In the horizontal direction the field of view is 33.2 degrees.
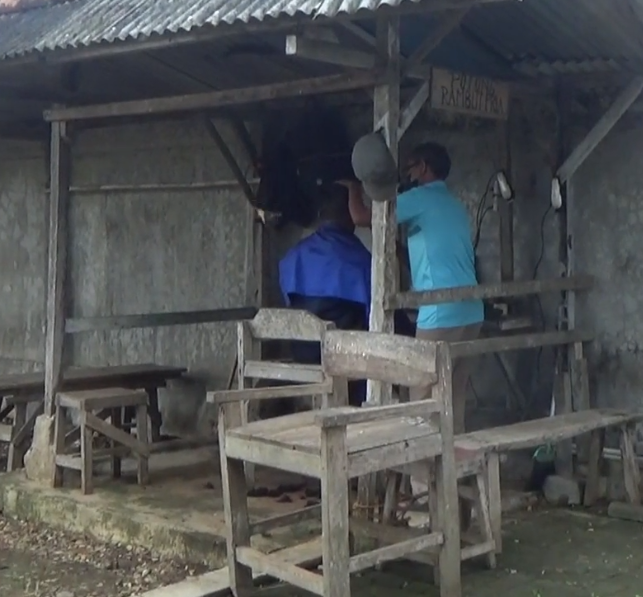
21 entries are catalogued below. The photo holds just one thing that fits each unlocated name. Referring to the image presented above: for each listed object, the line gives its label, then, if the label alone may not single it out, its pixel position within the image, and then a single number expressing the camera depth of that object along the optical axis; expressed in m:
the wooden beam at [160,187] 9.05
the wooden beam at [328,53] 5.45
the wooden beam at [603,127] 6.50
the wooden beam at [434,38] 5.45
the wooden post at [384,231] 5.69
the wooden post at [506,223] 7.21
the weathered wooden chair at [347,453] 4.51
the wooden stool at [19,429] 8.29
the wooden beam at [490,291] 5.82
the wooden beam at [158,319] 7.36
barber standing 6.39
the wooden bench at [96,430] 7.04
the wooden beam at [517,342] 5.95
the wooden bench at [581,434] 5.71
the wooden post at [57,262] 7.35
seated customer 7.41
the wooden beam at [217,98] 5.89
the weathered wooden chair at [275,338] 6.38
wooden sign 6.02
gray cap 5.59
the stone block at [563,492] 6.79
